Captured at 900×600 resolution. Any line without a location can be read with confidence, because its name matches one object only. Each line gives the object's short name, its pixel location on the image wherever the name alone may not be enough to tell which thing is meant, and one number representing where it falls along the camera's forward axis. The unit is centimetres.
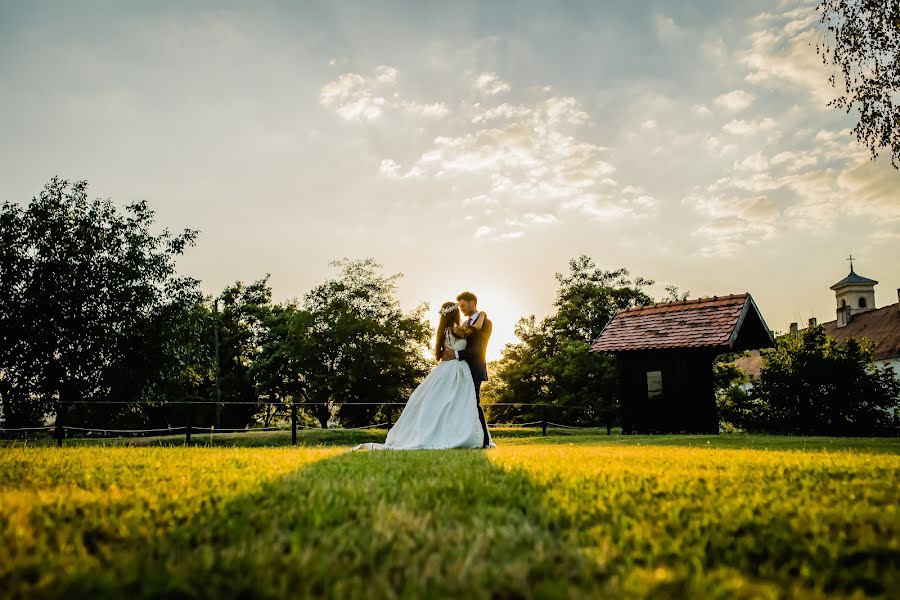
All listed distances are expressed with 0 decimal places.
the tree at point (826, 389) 1914
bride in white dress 1005
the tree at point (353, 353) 4391
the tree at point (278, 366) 4625
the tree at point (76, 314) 2025
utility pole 4195
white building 5234
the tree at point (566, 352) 3594
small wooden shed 2148
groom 1078
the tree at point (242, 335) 4994
